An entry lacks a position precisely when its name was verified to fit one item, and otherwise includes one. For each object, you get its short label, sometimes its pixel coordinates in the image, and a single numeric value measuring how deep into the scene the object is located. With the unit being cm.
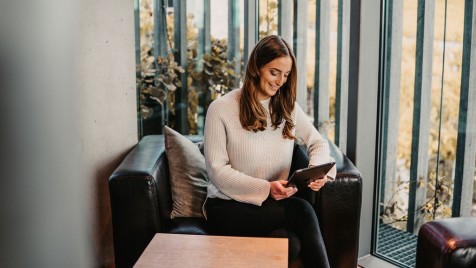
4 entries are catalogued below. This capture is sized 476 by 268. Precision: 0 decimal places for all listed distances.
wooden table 140
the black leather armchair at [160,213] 187
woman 185
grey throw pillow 211
